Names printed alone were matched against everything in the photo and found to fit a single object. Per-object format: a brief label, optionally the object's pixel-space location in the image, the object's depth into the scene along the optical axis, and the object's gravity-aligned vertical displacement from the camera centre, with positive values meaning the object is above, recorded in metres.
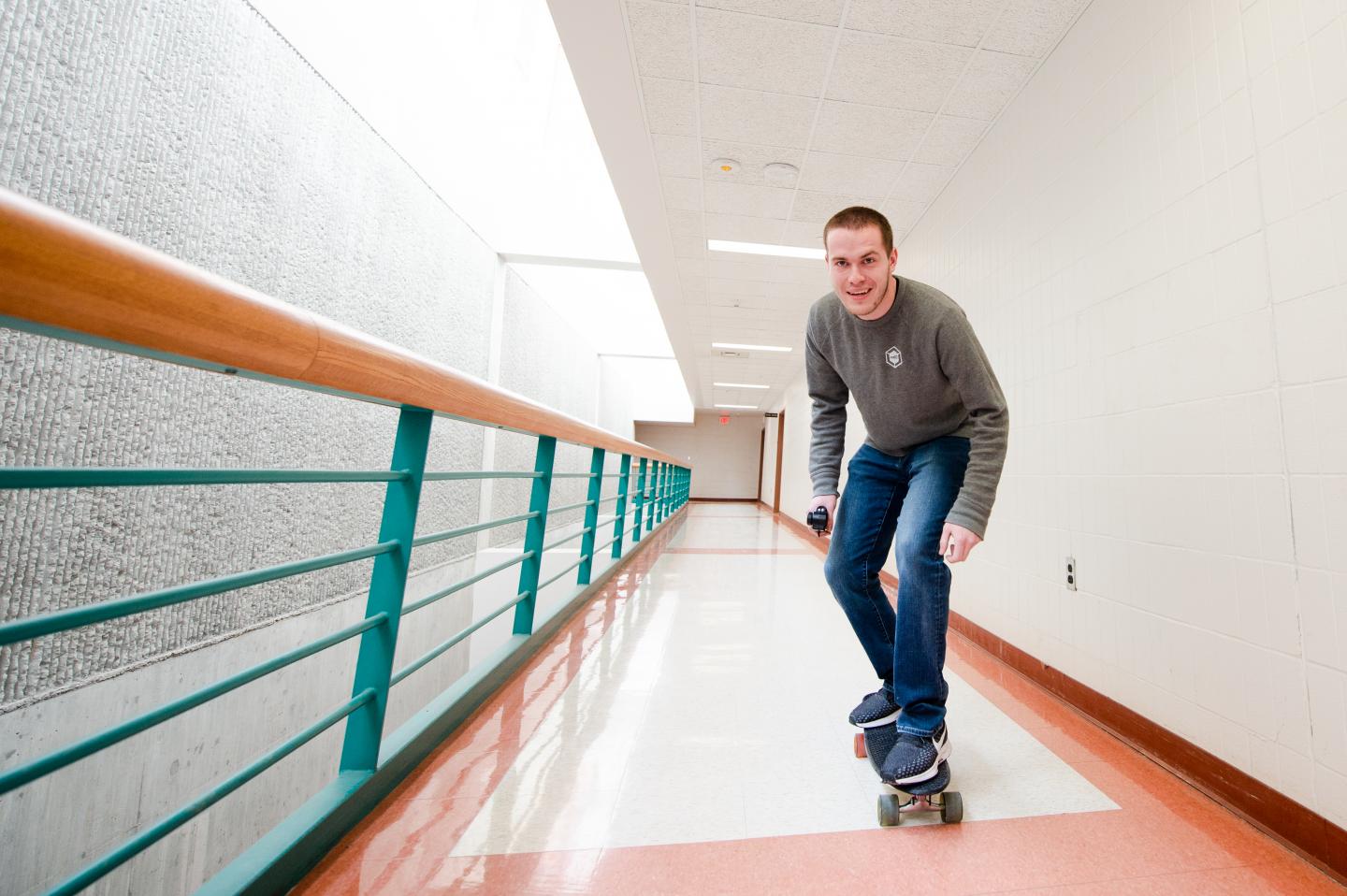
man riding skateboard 1.12 +0.11
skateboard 1.03 -0.57
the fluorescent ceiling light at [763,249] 4.33 +2.02
